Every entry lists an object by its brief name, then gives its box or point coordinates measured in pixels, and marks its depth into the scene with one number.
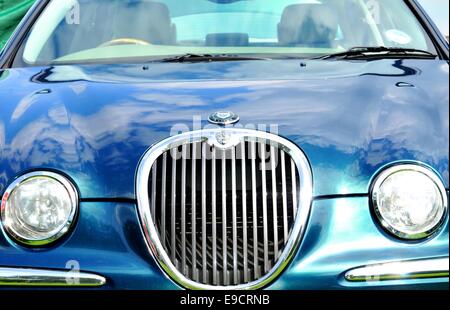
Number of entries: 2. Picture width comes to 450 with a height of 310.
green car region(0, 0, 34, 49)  10.12
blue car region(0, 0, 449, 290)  2.66
